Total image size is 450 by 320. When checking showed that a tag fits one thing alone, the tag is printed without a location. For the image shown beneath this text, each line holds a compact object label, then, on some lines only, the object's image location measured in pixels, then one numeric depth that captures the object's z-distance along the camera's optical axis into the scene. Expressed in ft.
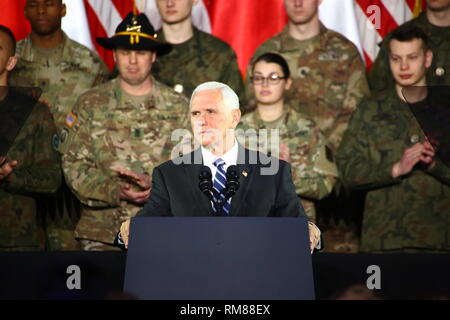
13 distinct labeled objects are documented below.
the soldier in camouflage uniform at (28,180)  36.68
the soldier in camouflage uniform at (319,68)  37.86
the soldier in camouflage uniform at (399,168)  35.96
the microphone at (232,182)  20.85
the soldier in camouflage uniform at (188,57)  38.45
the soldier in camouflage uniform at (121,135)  36.45
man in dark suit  22.76
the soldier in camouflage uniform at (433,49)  37.68
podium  19.53
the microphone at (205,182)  20.97
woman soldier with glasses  36.86
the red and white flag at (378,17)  38.60
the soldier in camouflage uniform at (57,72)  37.55
